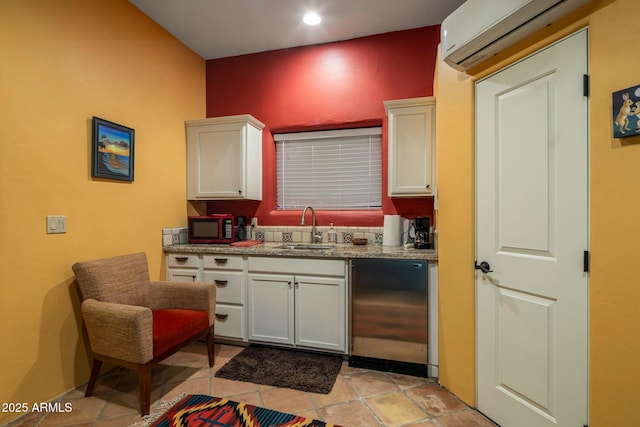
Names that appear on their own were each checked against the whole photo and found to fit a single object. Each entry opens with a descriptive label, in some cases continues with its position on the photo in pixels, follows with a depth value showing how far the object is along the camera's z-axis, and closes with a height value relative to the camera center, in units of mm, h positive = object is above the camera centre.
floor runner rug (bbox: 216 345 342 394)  2074 -1238
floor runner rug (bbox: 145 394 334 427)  1657 -1228
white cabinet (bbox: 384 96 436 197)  2525 +592
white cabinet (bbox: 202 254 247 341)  2619 -726
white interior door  1307 -133
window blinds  3123 +491
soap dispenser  3051 -256
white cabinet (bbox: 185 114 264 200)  2986 +583
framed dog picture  1085 +390
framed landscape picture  2139 +491
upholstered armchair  1720 -710
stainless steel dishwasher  2145 -793
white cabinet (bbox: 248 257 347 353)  2383 -782
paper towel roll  2740 -172
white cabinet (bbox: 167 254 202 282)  2734 -542
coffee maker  2535 -180
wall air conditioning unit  1285 +917
